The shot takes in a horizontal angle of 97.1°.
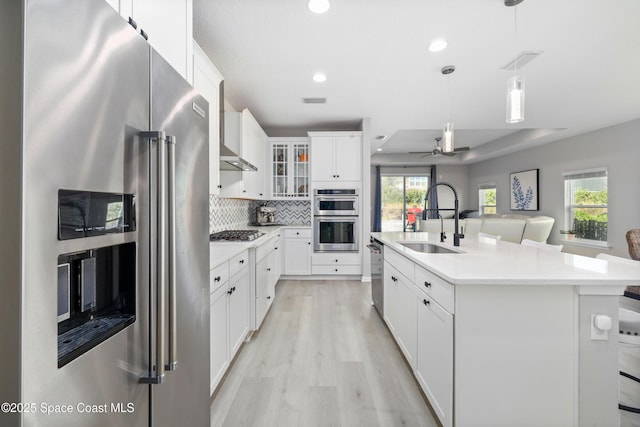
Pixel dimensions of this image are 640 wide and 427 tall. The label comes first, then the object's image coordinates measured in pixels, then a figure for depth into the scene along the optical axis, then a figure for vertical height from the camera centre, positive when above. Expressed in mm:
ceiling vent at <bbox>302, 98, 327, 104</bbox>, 3826 +1532
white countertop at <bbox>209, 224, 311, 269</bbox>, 1706 -277
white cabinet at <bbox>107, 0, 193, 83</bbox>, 1032 +804
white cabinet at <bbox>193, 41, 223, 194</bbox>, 1957 +910
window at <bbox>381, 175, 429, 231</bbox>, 9195 +463
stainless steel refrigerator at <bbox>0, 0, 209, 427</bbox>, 479 -22
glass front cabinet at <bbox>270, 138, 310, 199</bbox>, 4855 +781
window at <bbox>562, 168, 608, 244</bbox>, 5039 +131
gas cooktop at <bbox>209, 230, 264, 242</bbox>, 2639 -234
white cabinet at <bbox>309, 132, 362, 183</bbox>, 4605 +892
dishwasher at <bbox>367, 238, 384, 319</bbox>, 2887 -672
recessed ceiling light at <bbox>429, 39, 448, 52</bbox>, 2436 +1470
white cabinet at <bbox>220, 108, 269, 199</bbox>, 3275 +788
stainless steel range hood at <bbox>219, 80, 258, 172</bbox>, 2434 +510
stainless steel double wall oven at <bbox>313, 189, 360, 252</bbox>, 4566 -110
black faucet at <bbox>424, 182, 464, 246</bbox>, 2374 -197
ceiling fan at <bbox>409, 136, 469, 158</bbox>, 5043 +1646
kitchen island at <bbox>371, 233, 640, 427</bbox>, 1278 -623
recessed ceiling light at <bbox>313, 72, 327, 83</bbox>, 3088 +1508
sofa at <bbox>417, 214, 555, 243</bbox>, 5021 -270
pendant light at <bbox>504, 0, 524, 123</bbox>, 1992 +817
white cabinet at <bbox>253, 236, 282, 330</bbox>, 2639 -704
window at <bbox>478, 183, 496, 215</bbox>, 8125 +404
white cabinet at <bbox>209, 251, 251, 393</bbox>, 1663 -682
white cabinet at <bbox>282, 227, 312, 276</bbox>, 4645 -655
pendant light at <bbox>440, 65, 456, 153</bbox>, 2938 +877
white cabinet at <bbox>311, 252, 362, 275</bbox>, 4582 -826
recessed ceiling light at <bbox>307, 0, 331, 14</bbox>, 1972 +1465
